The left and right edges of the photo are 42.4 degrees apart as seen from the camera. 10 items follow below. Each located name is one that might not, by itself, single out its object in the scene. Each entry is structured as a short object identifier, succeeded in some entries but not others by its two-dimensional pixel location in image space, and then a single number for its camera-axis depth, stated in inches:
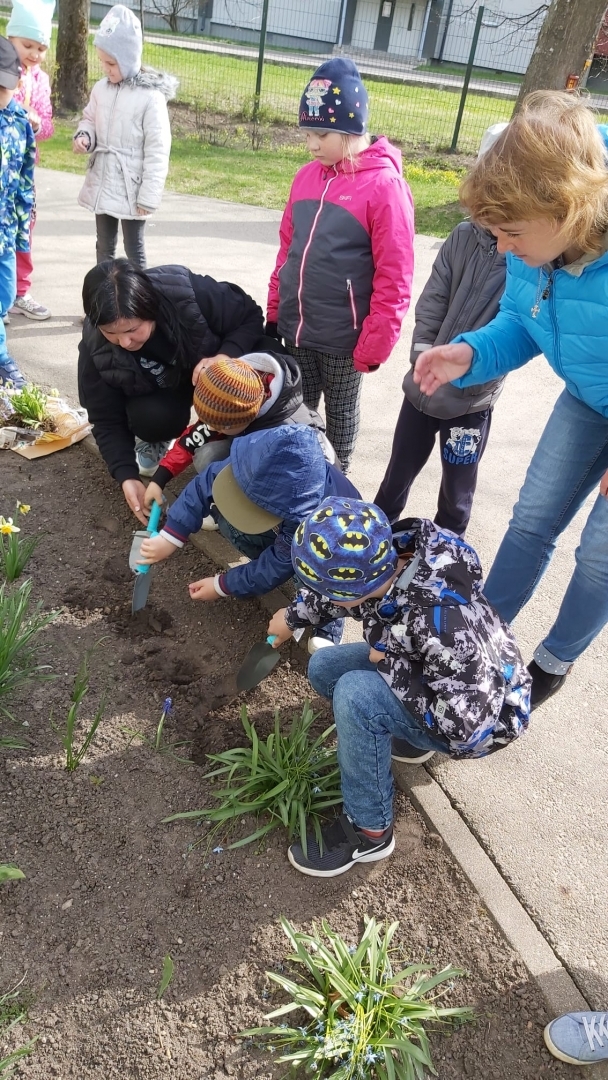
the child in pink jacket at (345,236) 108.3
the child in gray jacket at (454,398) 99.9
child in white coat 168.2
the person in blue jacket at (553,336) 61.4
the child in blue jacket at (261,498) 87.9
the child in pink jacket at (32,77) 167.5
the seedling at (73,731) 80.0
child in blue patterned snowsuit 134.3
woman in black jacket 103.0
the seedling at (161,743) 86.7
